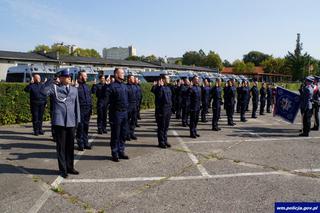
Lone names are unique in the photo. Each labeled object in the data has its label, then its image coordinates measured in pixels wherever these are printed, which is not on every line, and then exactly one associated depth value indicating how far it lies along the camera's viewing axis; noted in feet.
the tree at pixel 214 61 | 316.40
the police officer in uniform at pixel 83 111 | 30.55
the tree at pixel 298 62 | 232.90
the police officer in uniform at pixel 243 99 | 53.06
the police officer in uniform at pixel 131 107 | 33.37
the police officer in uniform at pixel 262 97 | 65.67
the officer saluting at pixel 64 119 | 22.67
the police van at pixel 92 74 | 83.21
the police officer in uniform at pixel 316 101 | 41.45
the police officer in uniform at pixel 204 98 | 50.67
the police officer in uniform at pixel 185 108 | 44.50
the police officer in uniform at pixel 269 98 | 70.14
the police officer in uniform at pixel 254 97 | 59.41
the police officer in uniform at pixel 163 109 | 31.91
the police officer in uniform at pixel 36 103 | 37.32
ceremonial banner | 42.78
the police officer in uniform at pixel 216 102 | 43.27
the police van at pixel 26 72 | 78.23
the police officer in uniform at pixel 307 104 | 38.40
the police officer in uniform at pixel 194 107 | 37.22
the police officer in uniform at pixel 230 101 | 47.75
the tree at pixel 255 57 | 441.31
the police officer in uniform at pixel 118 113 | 26.81
